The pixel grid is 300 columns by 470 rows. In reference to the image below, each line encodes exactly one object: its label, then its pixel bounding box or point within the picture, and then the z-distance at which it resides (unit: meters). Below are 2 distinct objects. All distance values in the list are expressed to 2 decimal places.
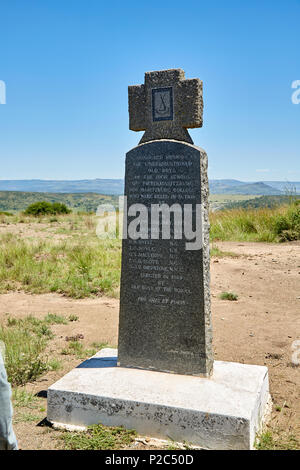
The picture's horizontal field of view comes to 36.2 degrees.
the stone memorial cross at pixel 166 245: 3.95
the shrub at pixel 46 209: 27.81
